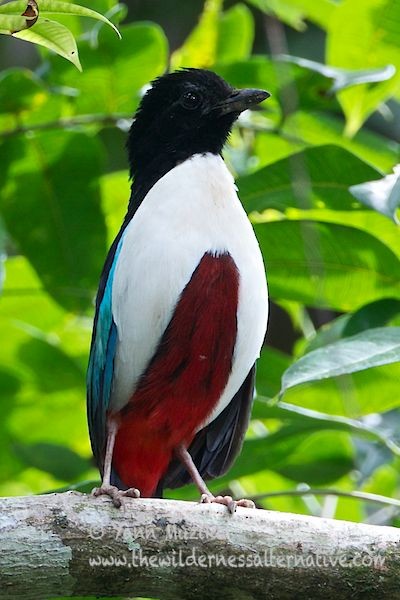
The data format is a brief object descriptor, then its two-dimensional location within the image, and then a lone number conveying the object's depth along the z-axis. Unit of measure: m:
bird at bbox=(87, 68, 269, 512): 8.15
